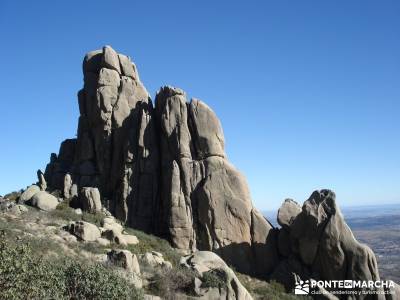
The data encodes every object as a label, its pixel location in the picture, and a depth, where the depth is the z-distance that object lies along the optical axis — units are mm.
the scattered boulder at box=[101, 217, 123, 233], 40438
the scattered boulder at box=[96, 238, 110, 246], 36669
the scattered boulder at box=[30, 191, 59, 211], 44312
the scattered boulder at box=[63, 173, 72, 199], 48594
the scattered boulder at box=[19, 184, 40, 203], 46562
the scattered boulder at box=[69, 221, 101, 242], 36562
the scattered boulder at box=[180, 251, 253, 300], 29094
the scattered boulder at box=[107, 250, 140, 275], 29339
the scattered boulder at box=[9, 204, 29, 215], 40800
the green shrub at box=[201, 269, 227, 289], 29312
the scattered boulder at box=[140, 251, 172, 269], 33625
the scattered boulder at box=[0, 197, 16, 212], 41438
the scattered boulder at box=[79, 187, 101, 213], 45562
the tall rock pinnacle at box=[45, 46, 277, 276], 44125
